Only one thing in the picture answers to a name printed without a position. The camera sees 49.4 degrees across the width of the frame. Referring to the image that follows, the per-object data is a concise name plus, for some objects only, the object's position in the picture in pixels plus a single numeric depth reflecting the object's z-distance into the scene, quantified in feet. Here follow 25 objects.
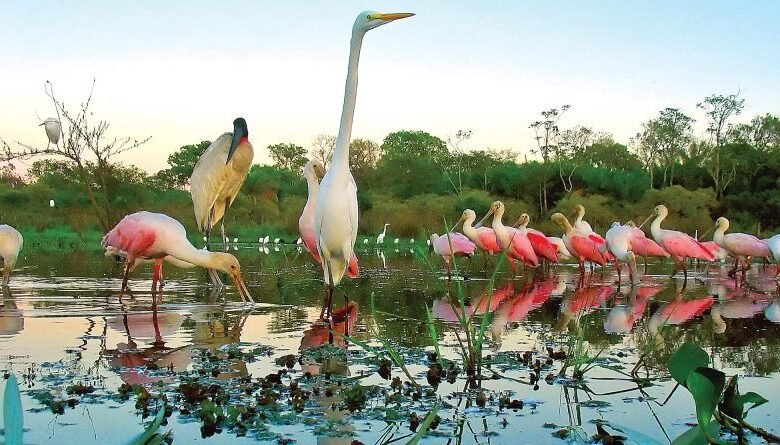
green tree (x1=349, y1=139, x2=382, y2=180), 182.76
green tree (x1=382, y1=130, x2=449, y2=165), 234.17
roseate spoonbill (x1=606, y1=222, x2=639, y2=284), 46.83
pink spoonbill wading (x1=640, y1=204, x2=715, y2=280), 50.90
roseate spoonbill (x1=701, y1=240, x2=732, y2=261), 55.16
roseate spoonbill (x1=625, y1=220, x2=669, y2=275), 51.03
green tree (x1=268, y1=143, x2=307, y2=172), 214.69
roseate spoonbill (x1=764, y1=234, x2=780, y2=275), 48.60
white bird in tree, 63.99
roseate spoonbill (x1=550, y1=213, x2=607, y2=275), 50.21
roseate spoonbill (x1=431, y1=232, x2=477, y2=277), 50.67
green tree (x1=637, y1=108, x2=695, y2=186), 153.99
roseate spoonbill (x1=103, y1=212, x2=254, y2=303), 29.53
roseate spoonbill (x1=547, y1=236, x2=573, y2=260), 57.59
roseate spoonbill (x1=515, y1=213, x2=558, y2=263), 53.01
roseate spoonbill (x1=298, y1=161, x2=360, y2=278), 30.12
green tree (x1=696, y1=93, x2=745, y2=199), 130.72
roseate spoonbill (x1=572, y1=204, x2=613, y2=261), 58.73
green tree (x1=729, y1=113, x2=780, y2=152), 149.18
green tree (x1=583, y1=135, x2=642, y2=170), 169.27
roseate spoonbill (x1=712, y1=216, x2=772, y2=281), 51.49
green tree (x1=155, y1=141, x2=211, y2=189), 178.65
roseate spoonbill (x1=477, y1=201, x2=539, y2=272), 49.49
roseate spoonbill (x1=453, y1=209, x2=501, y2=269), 54.34
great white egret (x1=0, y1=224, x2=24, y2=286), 40.57
